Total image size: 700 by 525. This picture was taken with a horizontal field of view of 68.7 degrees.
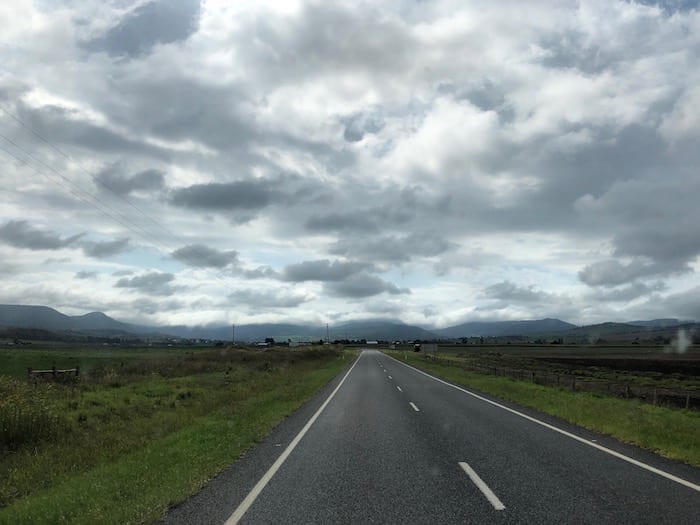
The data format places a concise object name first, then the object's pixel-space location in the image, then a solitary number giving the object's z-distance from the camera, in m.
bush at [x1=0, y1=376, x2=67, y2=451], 13.54
